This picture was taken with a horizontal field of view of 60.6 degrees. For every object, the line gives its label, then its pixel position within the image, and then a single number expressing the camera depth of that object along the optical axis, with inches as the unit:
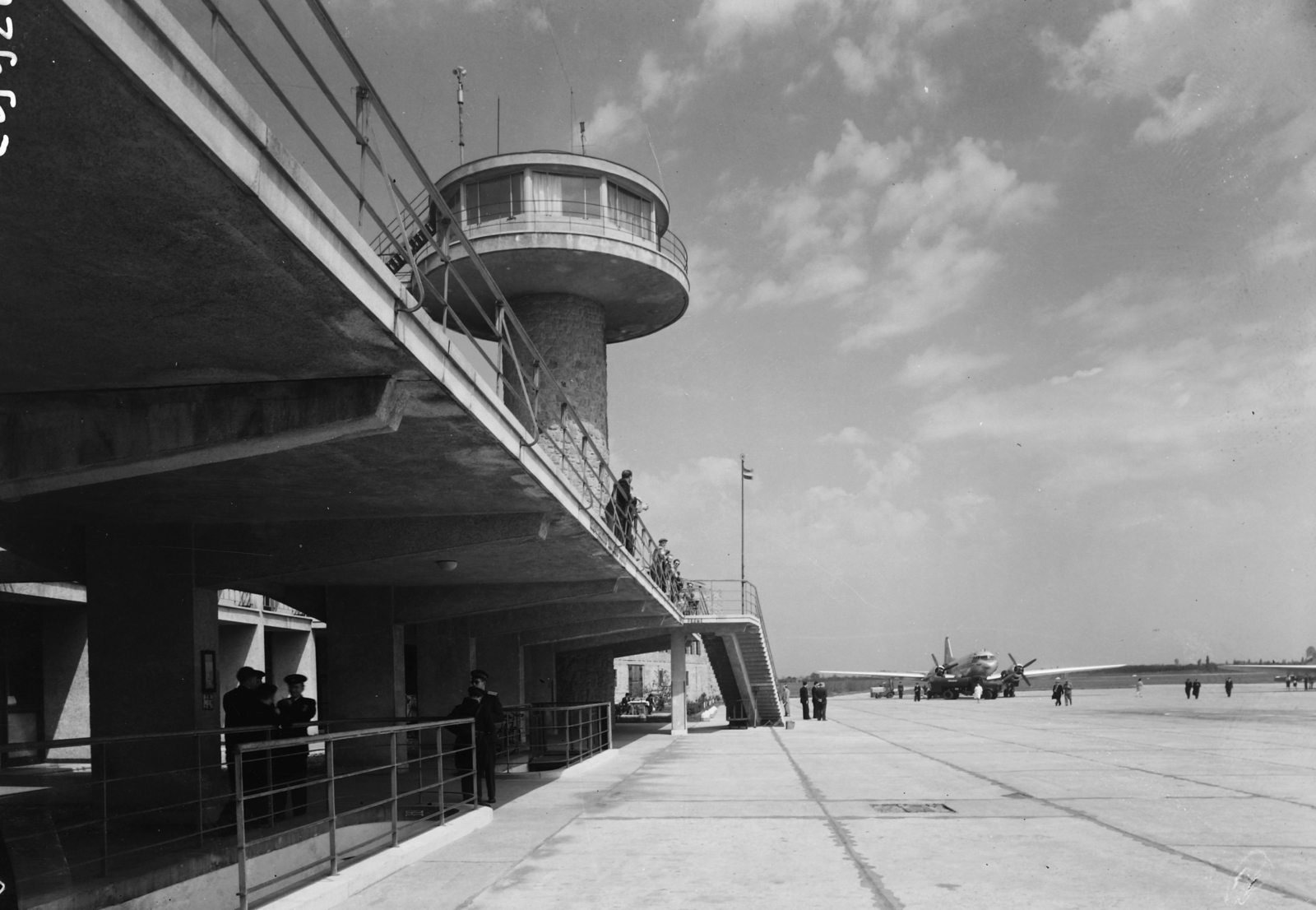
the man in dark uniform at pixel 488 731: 501.7
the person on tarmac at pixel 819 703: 1524.4
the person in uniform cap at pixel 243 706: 458.0
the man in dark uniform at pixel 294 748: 456.4
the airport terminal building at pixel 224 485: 174.2
